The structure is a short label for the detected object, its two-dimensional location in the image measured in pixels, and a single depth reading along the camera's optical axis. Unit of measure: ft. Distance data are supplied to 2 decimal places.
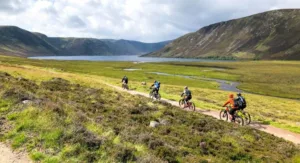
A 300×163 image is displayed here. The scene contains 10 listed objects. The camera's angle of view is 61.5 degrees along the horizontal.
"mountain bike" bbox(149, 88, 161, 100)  126.97
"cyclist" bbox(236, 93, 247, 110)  82.95
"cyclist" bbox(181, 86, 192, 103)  105.60
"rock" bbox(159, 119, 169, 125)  69.37
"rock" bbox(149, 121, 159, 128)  65.49
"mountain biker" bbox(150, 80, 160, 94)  126.90
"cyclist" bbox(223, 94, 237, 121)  84.24
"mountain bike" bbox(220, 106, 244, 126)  86.40
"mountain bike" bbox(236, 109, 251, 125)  86.87
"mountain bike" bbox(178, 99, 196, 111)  106.01
